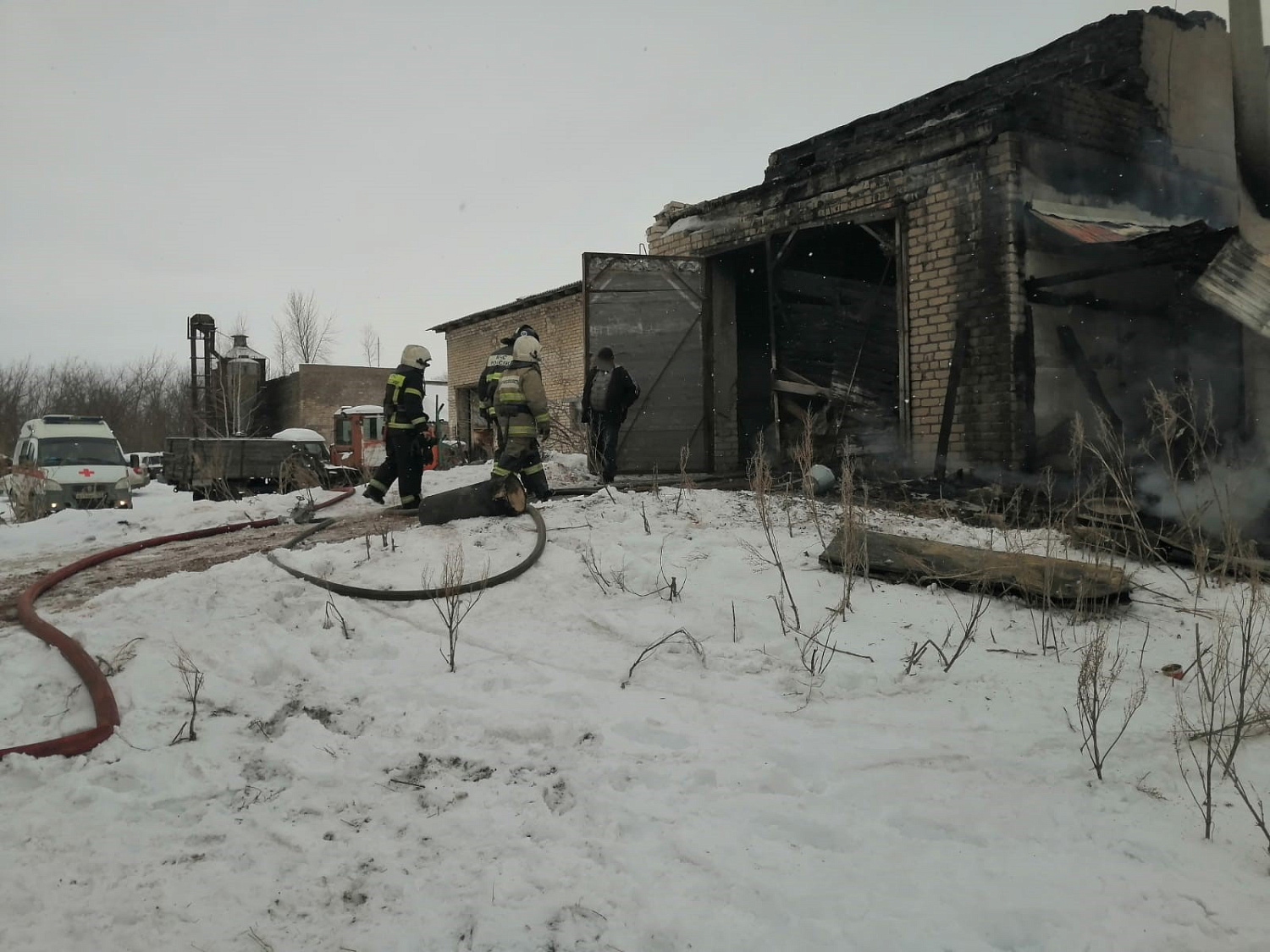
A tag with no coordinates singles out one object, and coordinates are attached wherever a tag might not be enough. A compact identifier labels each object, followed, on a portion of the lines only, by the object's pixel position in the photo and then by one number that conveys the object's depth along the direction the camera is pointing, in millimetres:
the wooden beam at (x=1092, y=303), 7020
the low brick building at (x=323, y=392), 32594
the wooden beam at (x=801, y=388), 9062
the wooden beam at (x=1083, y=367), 7117
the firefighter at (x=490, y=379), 7630
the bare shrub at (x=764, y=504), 4685
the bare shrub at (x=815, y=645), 3334
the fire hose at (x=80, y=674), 2616
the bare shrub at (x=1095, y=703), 2527
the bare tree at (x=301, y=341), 43969
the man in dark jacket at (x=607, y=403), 8312
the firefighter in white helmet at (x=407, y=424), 7152
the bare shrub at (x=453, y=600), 3609
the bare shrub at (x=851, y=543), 4152
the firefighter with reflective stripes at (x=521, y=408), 6320
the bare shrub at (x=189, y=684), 2803
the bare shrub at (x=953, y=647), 3338
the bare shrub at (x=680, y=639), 3426
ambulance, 11133
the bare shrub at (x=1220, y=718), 2365
